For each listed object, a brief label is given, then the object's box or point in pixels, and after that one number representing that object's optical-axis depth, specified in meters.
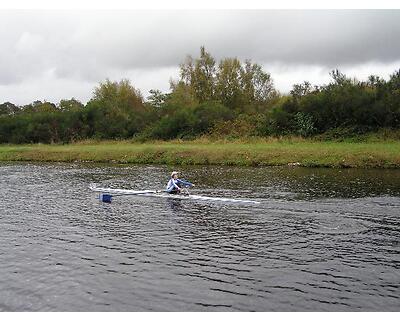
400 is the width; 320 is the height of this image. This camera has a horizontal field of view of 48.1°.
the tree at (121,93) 104.44
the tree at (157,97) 119.44
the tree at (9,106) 160.48
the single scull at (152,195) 28.01
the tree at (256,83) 90.69
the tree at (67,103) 128.50
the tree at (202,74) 89.75
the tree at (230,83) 88.69
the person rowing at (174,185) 30.56
